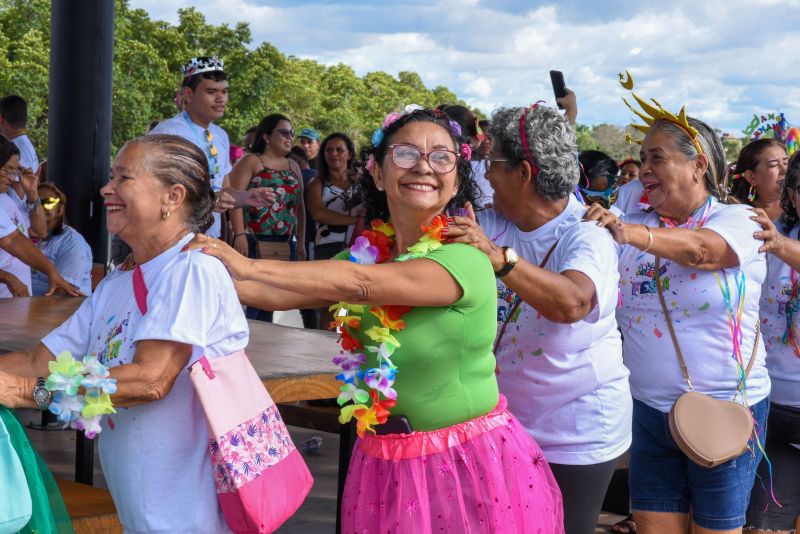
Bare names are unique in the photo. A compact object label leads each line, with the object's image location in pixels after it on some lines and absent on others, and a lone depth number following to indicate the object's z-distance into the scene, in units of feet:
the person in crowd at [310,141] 32.53
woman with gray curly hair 8.88
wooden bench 9.67
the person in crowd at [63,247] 20.33
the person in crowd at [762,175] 14.73
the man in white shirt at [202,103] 19.47
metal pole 25.27
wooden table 10.32
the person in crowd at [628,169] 28.04
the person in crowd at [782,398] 12.23
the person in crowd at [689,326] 10.23
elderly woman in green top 7.16
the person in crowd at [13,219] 17.19
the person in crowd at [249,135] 30.11
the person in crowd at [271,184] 23.08
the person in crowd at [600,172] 19.02
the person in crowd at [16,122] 24.43
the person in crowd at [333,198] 24.39
